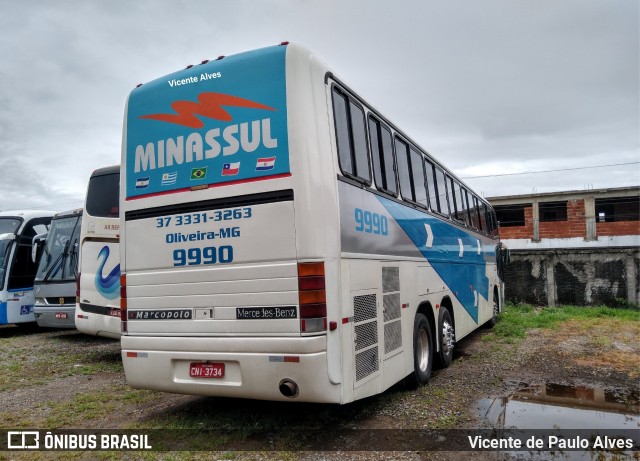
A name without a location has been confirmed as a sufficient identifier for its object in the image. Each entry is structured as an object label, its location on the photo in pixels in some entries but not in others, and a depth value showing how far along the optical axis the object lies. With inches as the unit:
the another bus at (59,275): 444.5
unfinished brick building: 689.6
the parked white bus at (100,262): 352.5
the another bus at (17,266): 513.3
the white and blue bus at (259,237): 183.8
